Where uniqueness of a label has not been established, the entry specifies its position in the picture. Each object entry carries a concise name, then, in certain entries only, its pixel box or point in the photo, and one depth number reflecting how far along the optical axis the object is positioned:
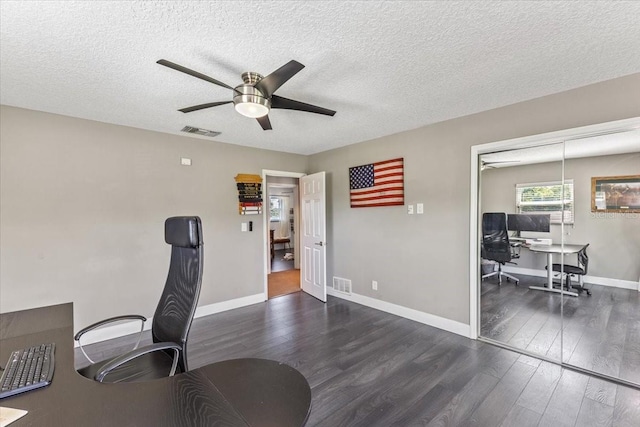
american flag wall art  3.89
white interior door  4.64
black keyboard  1.06
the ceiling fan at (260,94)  1.78
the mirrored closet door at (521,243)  2.80
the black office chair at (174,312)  1.62
